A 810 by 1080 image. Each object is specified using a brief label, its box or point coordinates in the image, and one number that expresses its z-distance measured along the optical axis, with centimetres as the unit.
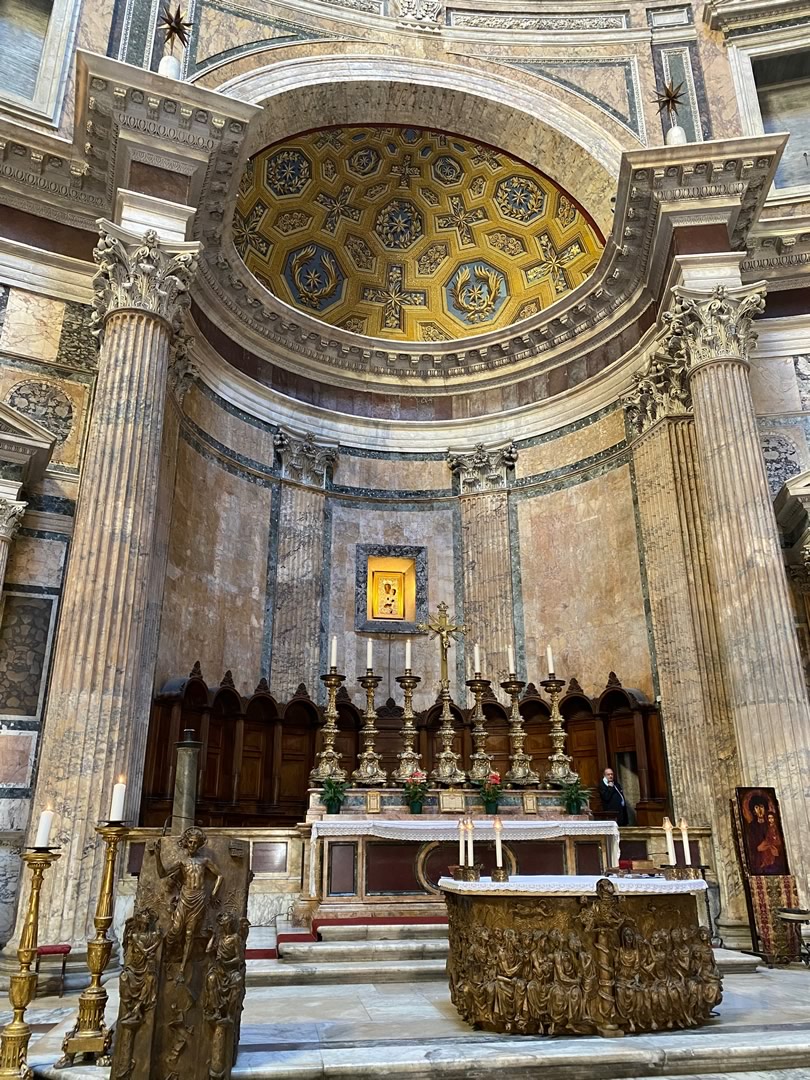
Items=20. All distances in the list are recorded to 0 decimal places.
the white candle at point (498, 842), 587
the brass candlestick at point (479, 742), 983
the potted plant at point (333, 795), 904
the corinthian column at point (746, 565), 946
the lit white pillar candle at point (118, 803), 473
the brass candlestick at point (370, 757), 965
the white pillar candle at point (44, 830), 448
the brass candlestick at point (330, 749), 934
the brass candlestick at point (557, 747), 995
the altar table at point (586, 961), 498
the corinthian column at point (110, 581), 796
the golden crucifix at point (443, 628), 1100
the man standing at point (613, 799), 1135
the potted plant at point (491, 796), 940
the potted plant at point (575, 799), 973
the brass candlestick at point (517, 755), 996
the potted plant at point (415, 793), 925
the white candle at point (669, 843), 569
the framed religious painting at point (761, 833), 864
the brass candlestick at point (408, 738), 966
